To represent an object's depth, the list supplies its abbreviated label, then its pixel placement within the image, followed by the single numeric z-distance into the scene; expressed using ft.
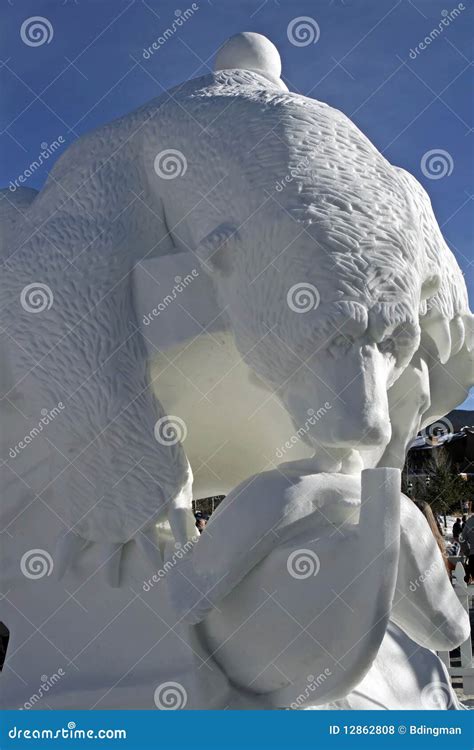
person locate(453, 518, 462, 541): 39.75
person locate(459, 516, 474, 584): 24.21
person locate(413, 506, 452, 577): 17.19
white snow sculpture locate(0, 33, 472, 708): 9.90
